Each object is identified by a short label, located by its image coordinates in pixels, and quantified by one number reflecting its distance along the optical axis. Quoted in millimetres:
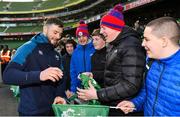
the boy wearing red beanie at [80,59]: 2597
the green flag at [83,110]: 1243
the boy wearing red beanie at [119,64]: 1379
